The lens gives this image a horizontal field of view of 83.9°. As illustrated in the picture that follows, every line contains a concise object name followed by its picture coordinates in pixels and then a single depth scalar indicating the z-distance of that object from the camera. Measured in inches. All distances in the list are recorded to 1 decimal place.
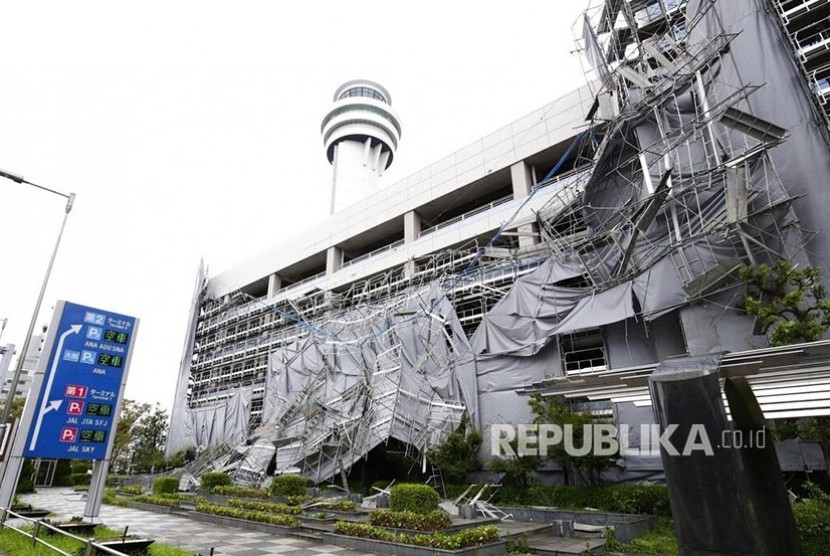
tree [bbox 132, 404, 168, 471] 1353.3
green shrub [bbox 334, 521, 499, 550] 293.8
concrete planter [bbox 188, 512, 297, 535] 404.8
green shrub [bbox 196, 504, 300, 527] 410.0
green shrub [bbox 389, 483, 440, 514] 378.6
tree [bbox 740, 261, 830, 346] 350.0
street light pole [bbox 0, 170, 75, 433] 362.9
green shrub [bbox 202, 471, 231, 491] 632.4
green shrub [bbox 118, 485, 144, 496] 743.5
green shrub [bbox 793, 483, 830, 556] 275.7
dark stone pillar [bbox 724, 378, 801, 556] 171.5
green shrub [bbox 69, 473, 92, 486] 1064.8
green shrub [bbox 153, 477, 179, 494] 680.4
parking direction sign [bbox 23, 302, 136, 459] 356.2
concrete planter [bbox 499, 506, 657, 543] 343.3
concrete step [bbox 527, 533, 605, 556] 299.0
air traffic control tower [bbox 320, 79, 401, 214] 1994.3
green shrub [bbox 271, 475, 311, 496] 539.9
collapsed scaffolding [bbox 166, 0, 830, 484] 472.1
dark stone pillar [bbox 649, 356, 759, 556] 142.7
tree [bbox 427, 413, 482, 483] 556.1
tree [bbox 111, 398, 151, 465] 1216.8
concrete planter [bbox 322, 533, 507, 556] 288.2
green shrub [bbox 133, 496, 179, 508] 563.1
